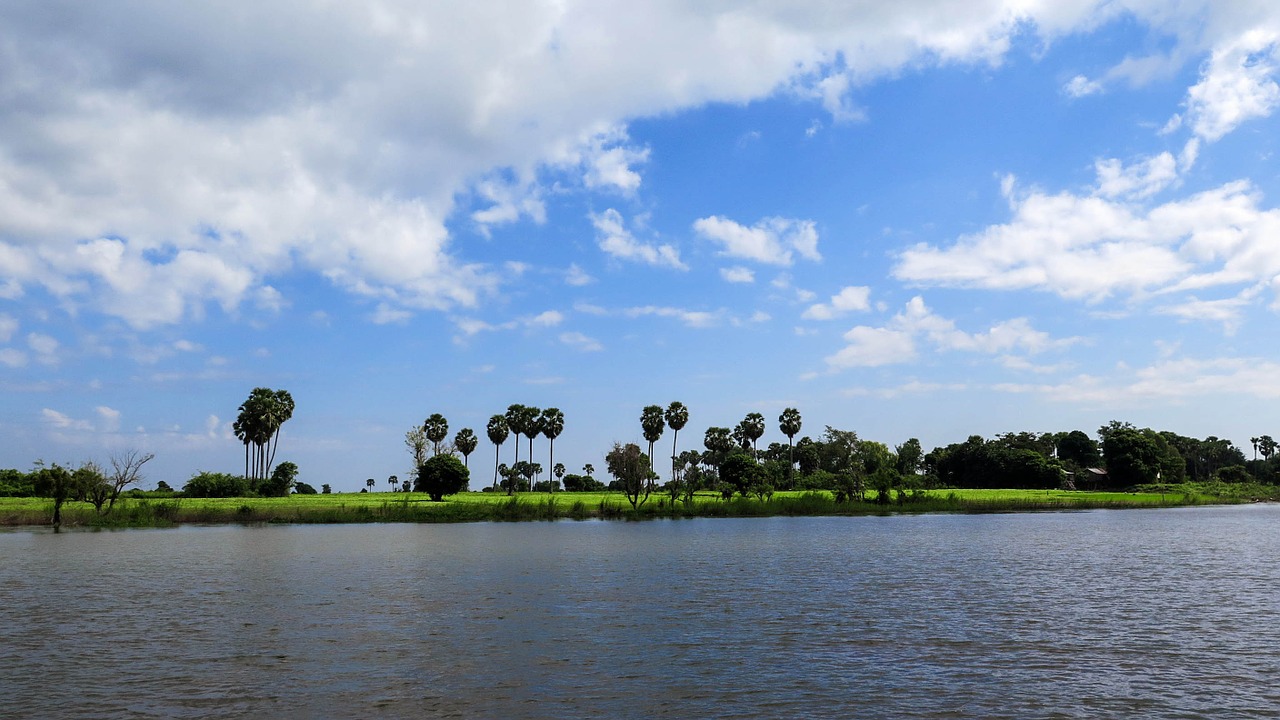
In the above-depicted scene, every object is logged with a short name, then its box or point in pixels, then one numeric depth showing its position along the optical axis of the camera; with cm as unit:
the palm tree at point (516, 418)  17125
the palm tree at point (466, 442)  17912
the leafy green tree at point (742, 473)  12788
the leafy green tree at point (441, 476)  11438
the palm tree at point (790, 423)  17999
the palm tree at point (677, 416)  17600
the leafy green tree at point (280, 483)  12225
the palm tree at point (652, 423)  17325
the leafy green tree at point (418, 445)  14062
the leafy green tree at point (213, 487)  11725
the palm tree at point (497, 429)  17550
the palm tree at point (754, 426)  19725
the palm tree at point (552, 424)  17300
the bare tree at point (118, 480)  8169
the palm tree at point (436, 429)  16075
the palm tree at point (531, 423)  17162
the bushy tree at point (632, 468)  9988
